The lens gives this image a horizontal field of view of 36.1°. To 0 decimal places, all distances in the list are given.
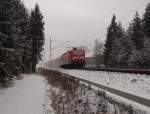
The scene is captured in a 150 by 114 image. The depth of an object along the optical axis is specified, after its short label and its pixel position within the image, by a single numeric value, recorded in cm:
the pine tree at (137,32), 5141
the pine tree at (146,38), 4400
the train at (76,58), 4022
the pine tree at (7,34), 1683
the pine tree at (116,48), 5653
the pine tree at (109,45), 5803
